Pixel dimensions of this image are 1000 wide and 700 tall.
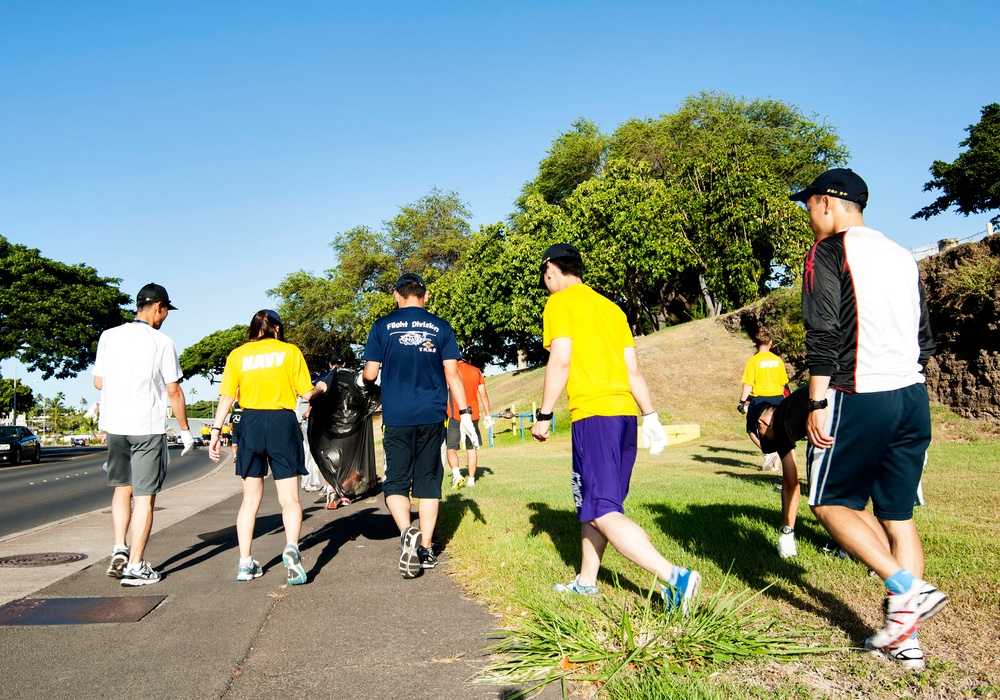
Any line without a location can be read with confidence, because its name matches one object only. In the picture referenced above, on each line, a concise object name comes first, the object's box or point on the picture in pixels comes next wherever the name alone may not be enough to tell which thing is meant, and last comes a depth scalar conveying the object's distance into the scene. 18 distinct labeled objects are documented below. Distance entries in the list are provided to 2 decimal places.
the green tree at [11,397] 63.81
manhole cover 6.38
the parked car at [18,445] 27.58
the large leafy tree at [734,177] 33.88
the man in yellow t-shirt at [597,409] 4.11
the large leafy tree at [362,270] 57.19
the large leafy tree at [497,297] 41.41
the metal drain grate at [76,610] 4.46
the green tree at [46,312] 38.34
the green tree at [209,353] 96.00
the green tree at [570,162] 48.88
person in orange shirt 10.67
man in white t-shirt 5.68
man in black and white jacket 3.34
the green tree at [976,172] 41.09
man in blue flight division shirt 5.83
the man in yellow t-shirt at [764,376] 9.73
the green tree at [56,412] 97.31
